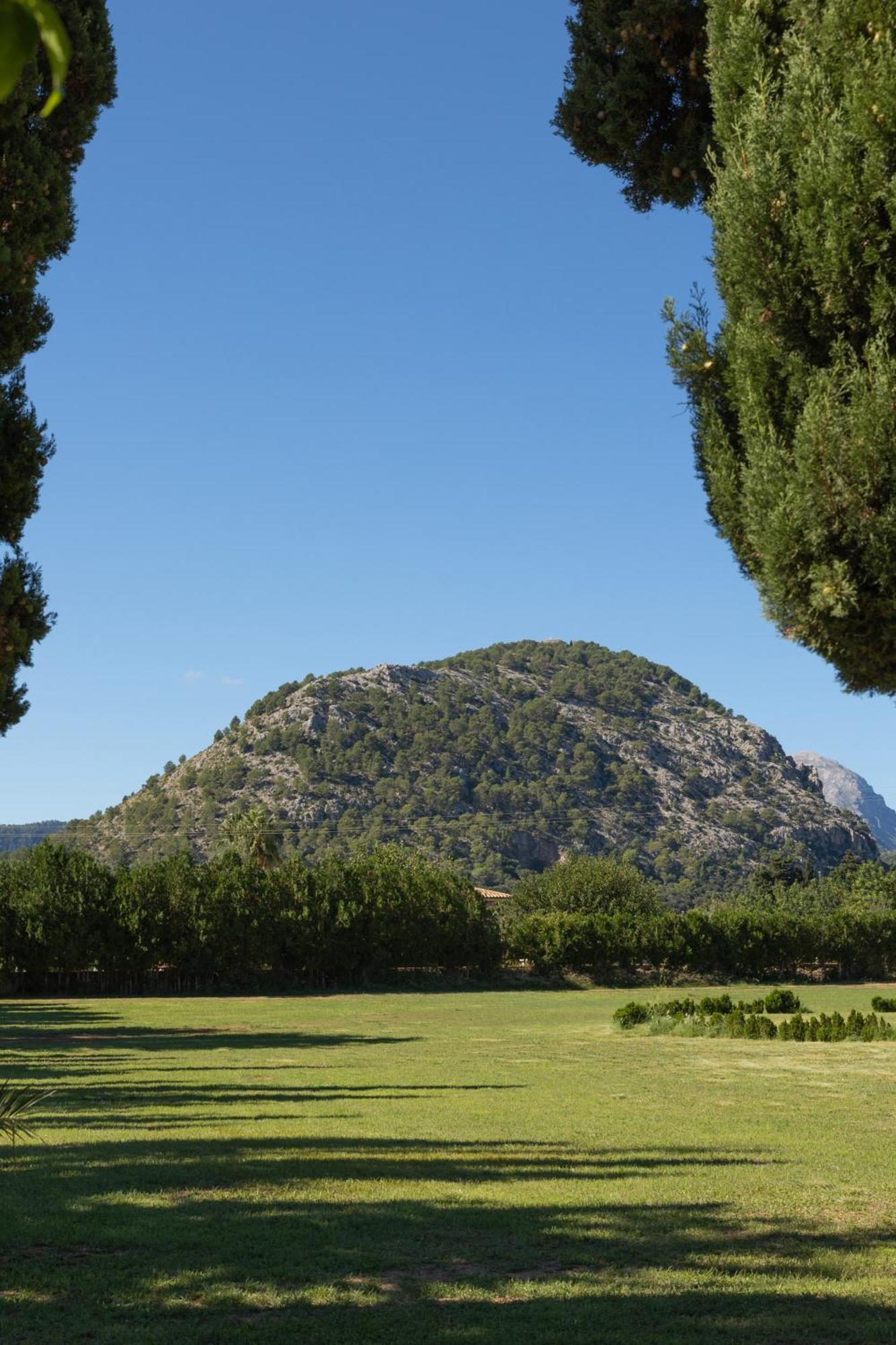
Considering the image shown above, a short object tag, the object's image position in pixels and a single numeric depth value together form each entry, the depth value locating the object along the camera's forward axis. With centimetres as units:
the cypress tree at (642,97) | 945
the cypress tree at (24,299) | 1077
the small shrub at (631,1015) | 2586
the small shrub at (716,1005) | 2588
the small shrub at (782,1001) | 2814
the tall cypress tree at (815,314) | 654
